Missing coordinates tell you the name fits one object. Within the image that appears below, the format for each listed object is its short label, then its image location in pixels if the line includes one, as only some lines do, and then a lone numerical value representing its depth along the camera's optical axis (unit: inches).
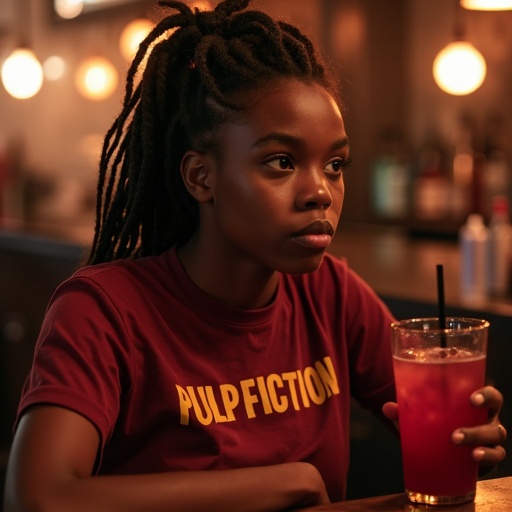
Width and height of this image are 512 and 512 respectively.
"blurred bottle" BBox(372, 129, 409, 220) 171.8
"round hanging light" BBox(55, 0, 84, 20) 238.0
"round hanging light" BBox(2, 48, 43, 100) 203.9
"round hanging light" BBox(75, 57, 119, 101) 214.8
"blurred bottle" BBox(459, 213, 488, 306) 103.6
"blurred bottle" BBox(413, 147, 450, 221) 159.0
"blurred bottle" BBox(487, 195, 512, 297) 105.8
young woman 44.7
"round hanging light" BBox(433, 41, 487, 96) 142.9
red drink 43.8
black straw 46.3
